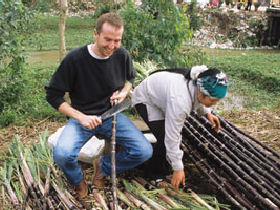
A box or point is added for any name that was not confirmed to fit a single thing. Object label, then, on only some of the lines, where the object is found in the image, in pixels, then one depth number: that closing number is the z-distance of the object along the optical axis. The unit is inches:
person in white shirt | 92.8
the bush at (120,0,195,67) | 220.8
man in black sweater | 102.0
